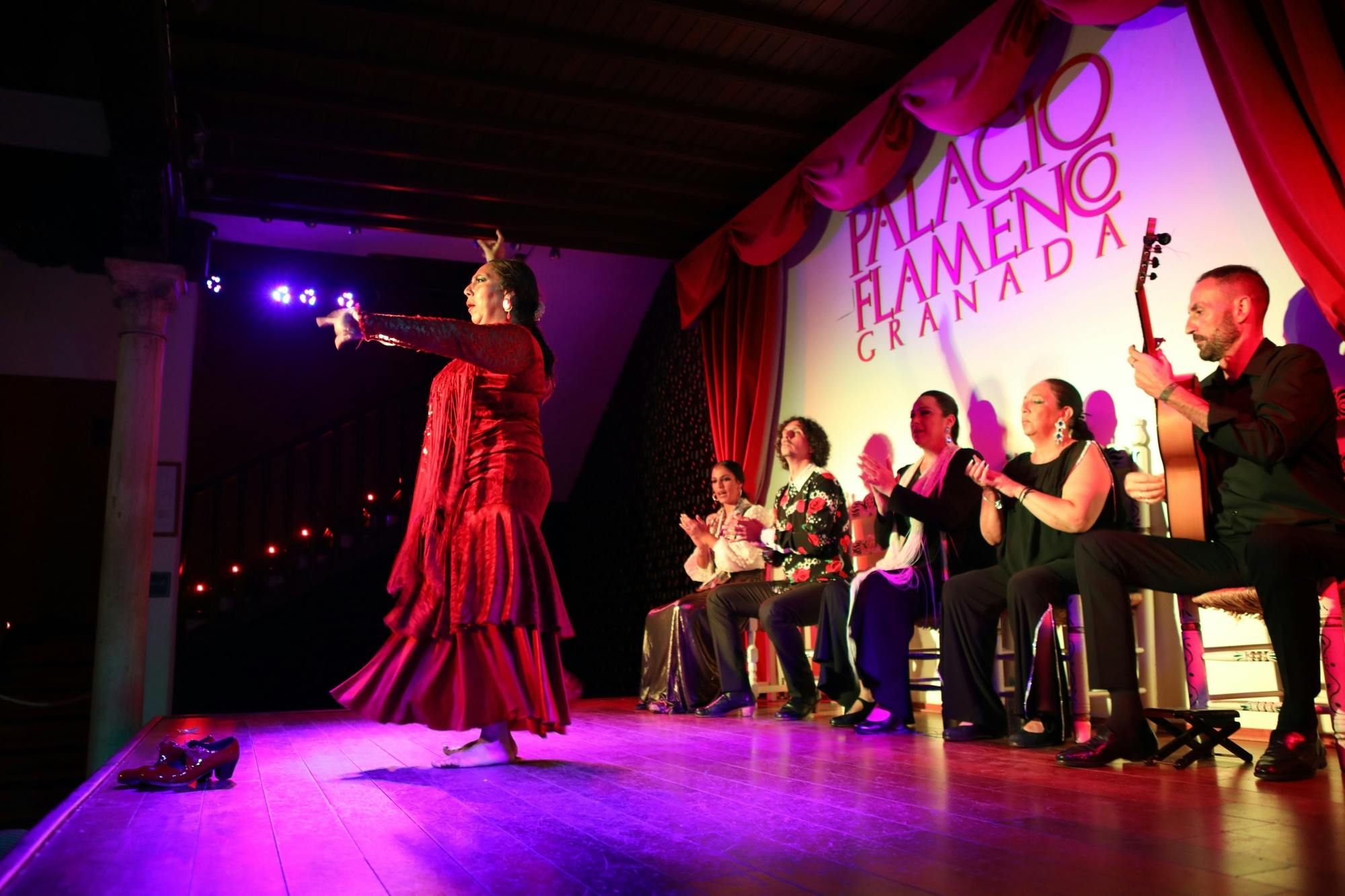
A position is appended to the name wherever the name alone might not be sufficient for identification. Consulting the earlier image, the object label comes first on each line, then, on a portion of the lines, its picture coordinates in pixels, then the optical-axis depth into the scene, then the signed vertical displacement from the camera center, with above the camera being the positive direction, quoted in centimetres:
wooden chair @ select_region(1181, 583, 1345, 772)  231 -19
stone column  521 +47
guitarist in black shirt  228 +15
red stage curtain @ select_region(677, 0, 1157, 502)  394 +205
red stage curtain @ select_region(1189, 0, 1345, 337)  277 +138
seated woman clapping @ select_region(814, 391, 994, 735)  363 +9
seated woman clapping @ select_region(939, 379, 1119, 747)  299 +4
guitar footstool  249 -38
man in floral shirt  425 +5
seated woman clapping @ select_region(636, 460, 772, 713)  471 -16
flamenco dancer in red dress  252 +9
